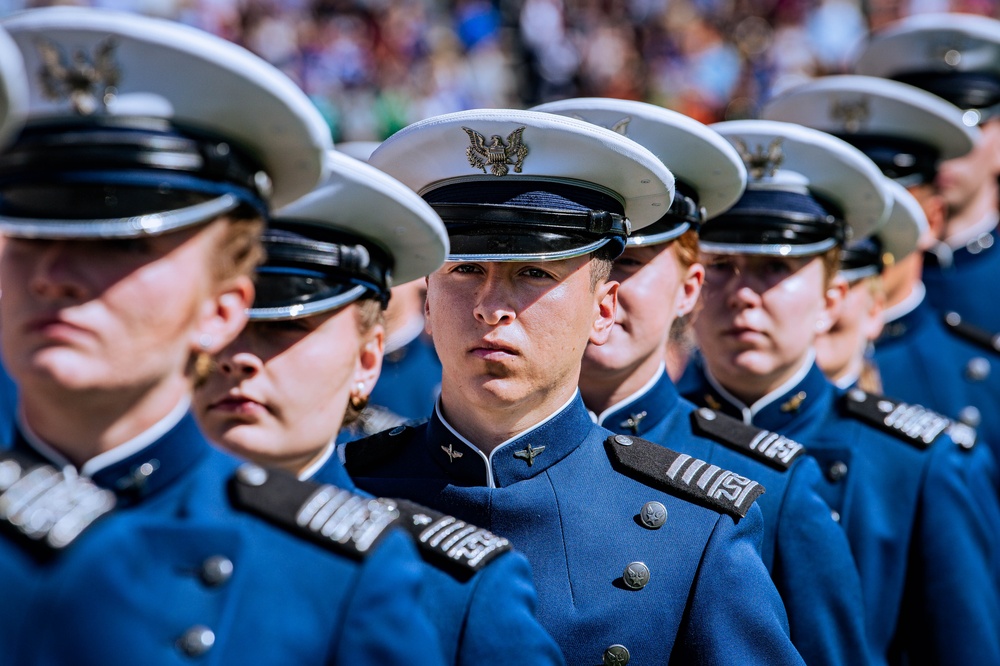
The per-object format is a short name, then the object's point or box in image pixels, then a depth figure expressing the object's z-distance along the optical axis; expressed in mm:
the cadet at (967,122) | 14414
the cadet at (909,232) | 12102
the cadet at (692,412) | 8039
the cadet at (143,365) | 4543
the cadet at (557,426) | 6727
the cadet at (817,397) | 9312
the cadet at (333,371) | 5930
